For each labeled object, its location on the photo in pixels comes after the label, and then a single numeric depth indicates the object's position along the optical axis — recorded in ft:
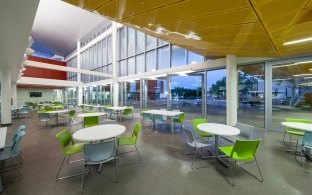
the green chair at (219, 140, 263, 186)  7.73
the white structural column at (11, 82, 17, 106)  44.49
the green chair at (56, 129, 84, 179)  8.73
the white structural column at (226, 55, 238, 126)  20.34
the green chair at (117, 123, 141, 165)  10.59
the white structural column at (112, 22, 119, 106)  42.63
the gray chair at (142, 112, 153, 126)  20.52
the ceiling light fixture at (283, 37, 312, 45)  12.65
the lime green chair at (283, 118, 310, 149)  12.61
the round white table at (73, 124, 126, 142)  8.48
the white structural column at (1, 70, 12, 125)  26.09
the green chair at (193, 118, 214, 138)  12.02
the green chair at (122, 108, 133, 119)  25.76
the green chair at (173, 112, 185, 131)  18.38
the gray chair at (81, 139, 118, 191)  7.47
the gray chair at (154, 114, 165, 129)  18.85
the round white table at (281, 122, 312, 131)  10.87
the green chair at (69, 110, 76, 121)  22.82
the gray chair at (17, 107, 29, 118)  32.40
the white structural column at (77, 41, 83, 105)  58.39
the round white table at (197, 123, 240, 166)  9.61
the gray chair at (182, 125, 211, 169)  9.85
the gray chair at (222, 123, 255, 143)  10.51
